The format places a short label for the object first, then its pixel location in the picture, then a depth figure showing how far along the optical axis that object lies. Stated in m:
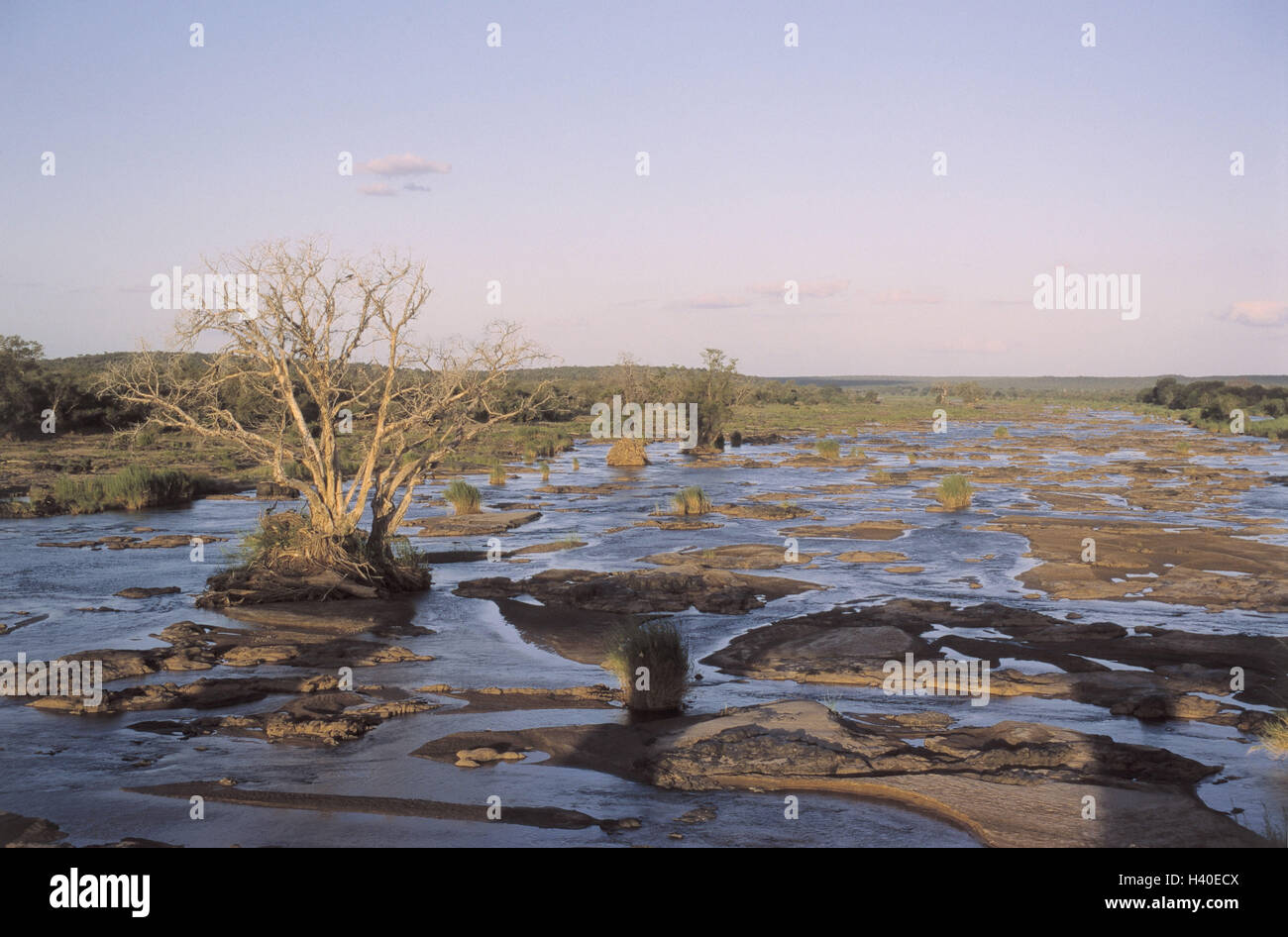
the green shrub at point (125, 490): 28.34
